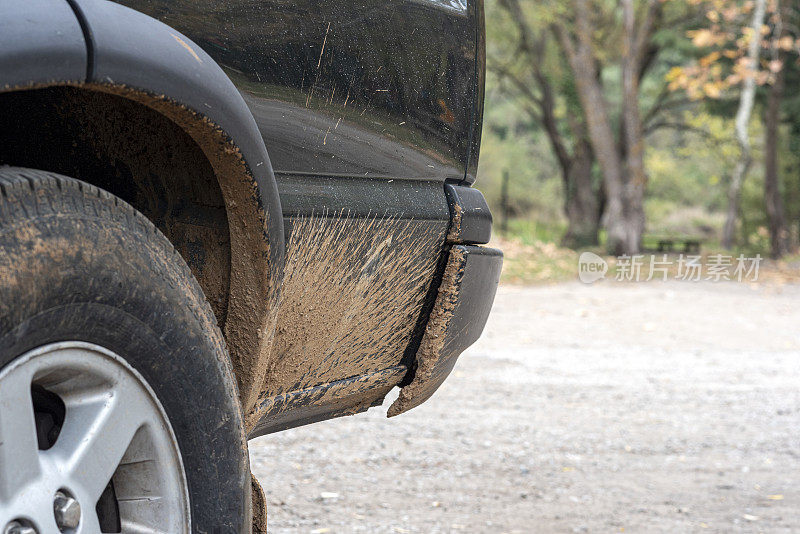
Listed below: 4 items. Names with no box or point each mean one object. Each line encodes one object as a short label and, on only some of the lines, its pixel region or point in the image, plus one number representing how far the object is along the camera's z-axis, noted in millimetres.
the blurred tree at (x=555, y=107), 21141
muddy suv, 1387
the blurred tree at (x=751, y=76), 14139
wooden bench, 19375
